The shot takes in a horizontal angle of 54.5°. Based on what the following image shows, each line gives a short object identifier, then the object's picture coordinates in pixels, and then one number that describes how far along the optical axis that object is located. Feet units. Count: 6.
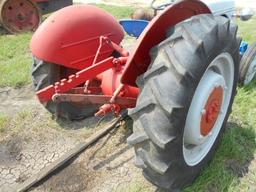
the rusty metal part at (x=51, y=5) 17.40
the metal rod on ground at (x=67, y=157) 5.88
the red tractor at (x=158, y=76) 4.44
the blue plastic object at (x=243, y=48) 8.92
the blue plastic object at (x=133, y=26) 8.97
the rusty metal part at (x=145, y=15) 11.00
